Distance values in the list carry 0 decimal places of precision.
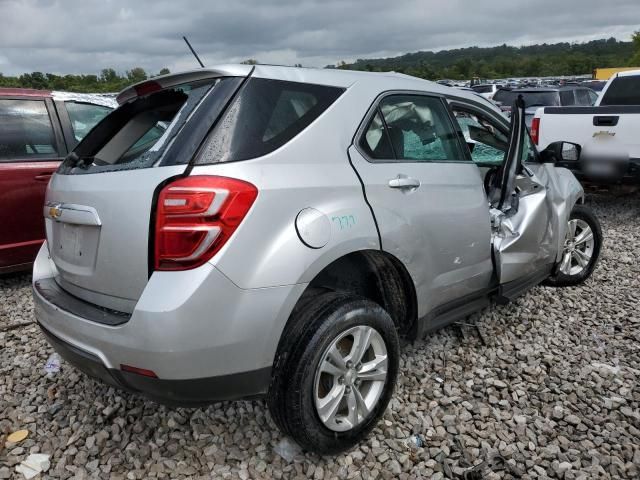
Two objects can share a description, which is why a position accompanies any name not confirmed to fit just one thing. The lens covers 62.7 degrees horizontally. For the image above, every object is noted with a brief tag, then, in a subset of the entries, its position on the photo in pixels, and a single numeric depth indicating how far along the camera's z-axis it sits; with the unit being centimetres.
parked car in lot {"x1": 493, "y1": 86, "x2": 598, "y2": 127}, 1204
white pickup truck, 599
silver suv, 188
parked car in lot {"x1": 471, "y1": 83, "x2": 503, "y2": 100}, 2261
